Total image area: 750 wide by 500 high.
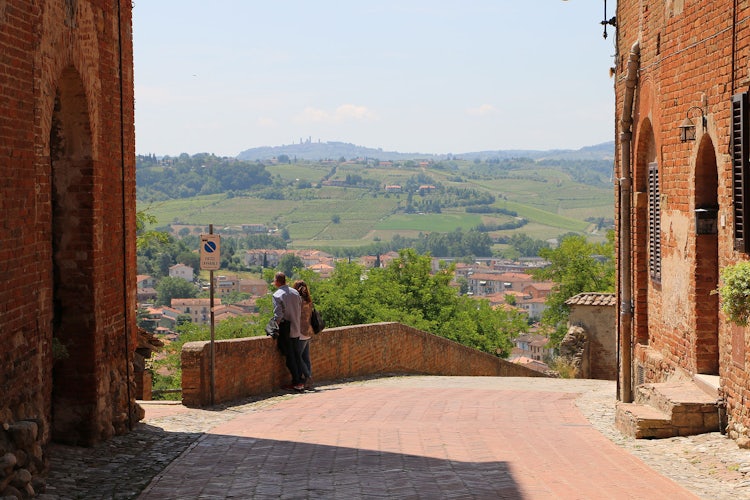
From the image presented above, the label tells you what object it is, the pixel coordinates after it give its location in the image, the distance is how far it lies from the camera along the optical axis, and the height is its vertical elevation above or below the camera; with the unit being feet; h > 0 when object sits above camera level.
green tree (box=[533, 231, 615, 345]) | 184.85 -10.27
